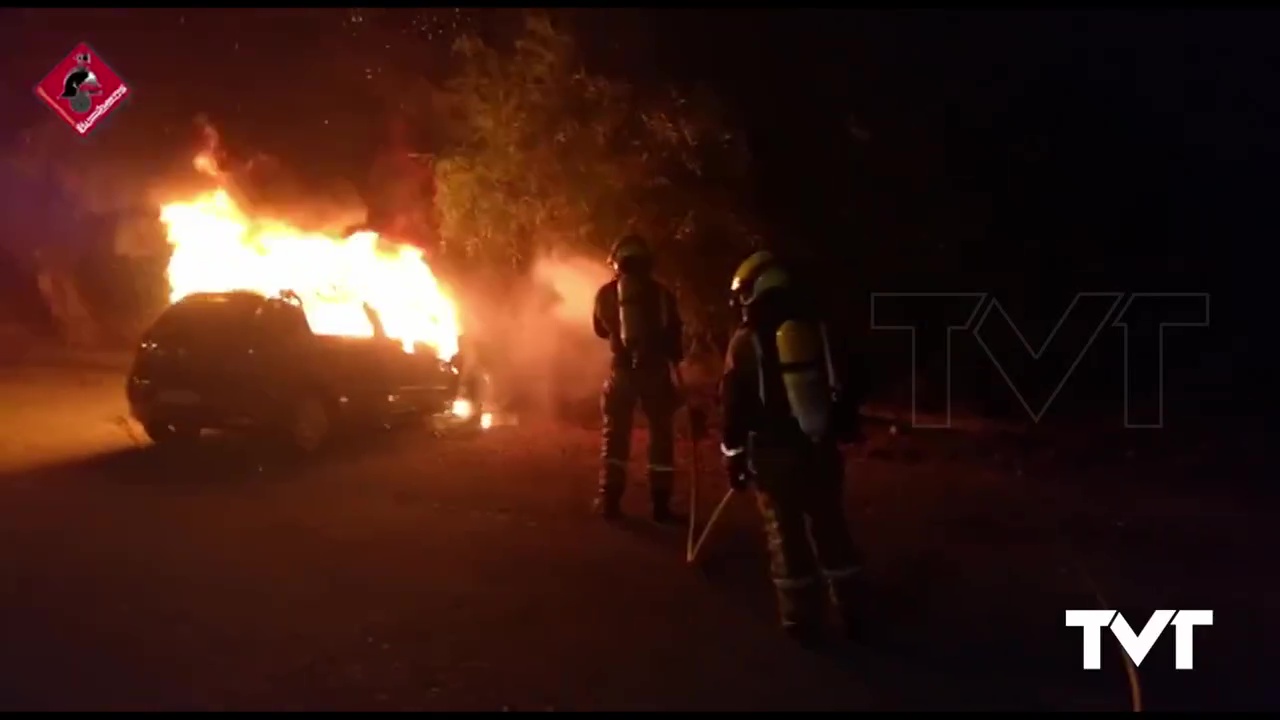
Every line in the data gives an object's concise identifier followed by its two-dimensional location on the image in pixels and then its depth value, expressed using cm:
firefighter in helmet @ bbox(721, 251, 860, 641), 666
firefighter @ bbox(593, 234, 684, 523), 938
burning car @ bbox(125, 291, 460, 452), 1202
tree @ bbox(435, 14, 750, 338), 1349
